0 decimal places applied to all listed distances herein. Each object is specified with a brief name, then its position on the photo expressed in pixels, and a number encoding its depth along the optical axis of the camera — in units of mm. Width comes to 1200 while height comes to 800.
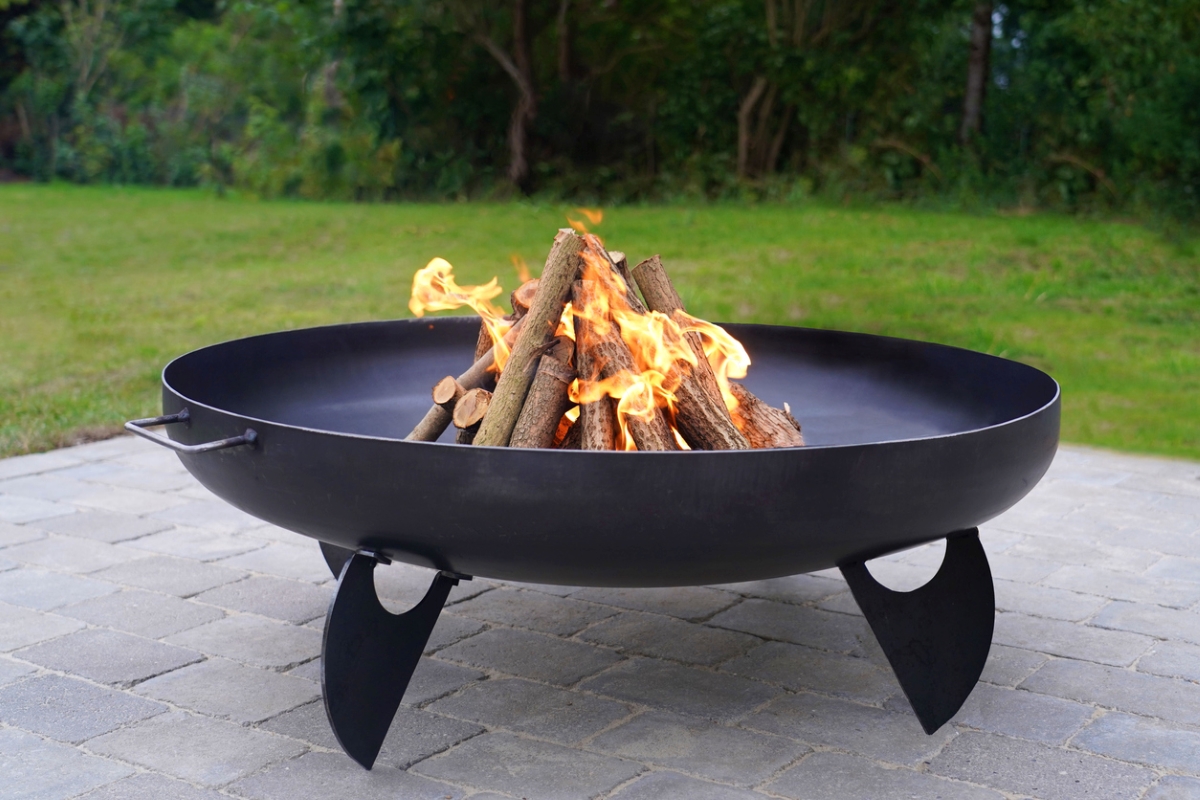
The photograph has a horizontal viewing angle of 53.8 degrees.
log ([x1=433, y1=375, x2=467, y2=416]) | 2141
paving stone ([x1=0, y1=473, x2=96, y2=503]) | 3311
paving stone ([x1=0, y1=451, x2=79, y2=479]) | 3533
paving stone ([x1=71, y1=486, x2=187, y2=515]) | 3211
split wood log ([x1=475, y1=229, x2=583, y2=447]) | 2076
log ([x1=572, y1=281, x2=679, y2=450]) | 2059
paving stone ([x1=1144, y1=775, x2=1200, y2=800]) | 1784
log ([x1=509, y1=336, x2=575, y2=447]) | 2059
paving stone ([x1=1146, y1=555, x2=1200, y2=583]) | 2736
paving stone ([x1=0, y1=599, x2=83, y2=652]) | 2332
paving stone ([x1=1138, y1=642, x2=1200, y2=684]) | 2232
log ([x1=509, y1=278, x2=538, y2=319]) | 2381
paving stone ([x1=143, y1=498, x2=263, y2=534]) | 3088
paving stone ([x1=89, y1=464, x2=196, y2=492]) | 3434
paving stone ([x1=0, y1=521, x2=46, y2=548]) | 2926
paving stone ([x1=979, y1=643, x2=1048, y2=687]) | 2221
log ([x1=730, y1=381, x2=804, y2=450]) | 2328
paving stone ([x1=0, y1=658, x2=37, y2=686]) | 2160
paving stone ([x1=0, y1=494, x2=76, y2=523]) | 3107
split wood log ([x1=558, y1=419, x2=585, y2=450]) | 2211
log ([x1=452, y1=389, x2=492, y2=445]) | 2137
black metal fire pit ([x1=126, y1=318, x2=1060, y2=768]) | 1649
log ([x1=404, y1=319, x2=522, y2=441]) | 2225
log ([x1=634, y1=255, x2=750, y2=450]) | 2102
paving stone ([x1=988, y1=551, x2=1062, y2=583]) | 2768
